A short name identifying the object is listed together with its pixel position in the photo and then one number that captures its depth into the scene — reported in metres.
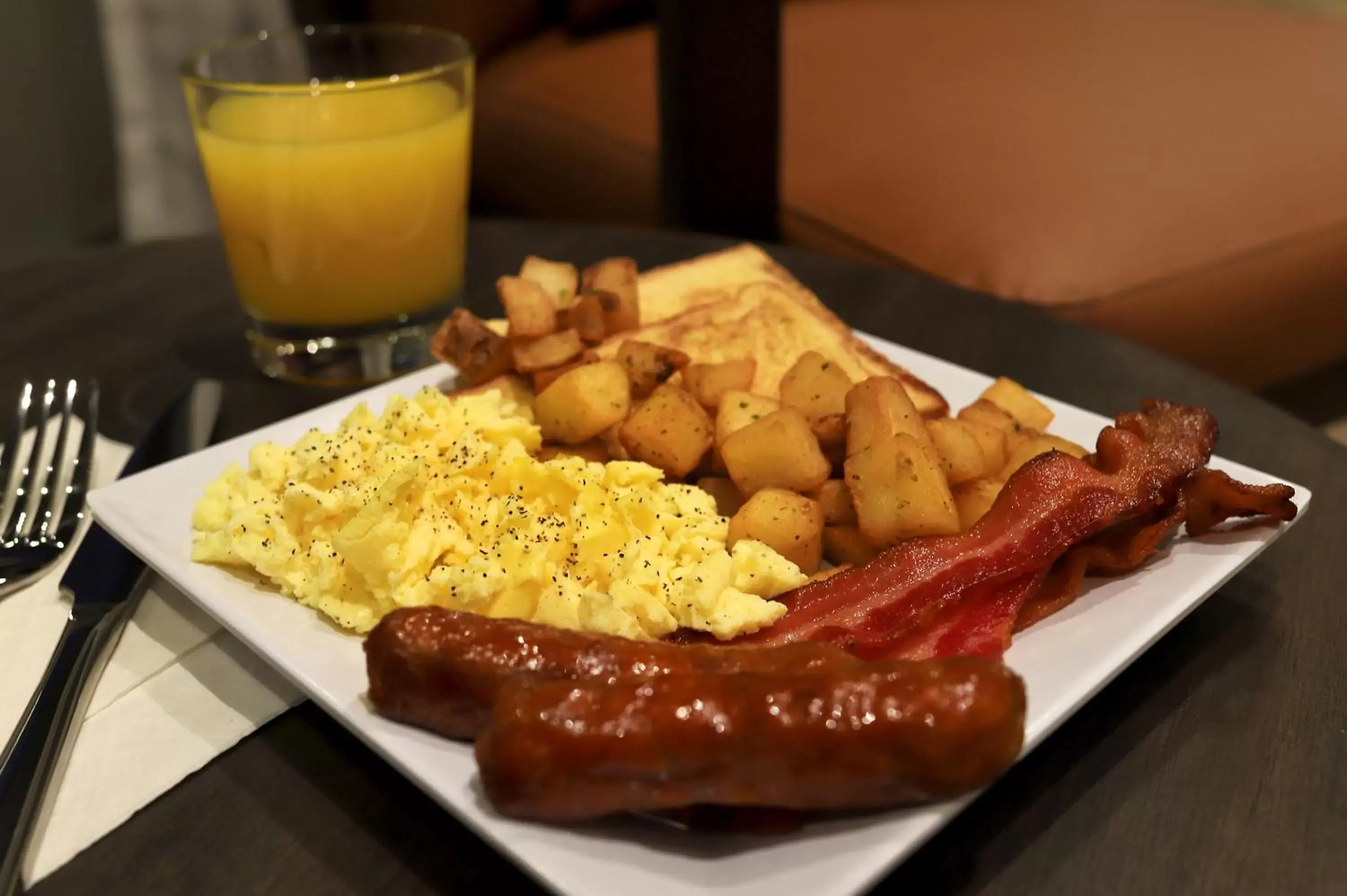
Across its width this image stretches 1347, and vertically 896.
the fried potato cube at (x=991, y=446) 0.37
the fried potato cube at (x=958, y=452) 0.36
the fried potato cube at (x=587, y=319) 0.43
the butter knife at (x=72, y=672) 0.28
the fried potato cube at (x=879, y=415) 0.35
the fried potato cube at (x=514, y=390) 0.42
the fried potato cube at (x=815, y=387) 0.39
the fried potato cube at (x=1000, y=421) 0.38
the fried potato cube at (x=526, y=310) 0.42
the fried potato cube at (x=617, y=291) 0.44
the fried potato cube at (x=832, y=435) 0.37
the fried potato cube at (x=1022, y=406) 0.40
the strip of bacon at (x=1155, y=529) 0.33
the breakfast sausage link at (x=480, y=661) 0.28
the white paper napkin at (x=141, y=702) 0.29
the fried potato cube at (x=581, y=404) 0.38
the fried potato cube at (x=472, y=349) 0.42
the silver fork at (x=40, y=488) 0.37
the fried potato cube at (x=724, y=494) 0.37
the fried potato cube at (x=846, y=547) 0.35
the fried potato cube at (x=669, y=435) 0.37
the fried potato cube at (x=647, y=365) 0.41
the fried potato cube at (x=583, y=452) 0.39
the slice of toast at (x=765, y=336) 0.44
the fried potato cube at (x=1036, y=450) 0.37
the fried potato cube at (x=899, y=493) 0.34
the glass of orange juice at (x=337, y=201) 0.47
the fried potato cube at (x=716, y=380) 0.40
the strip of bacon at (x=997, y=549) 0.31
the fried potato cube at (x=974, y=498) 0.36
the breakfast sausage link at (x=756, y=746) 0.25
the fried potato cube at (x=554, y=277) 0.45
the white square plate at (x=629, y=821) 0.25
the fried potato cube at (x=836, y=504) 0.36
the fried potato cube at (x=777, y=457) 0.36
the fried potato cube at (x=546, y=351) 0.41
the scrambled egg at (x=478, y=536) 0.31
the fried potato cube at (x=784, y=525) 0.34
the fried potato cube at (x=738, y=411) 0.38
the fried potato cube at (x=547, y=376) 0.41
